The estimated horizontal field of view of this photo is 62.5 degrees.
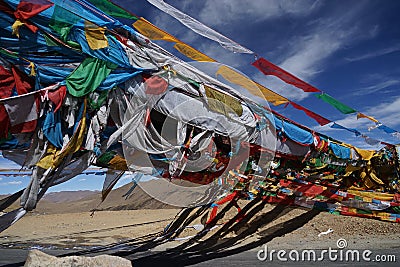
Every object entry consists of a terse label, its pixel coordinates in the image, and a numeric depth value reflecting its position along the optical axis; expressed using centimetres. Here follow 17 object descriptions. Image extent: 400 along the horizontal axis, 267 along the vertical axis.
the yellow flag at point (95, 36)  423
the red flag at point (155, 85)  498
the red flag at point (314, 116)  808
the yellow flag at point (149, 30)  526
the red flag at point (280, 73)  675
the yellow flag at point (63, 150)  404
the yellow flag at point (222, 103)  595
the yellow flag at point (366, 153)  1180
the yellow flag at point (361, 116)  898
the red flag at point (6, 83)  374
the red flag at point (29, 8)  369
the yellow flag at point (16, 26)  364
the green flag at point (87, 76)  417
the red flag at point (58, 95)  402
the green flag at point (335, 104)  774
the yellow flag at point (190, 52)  572
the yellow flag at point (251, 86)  630
